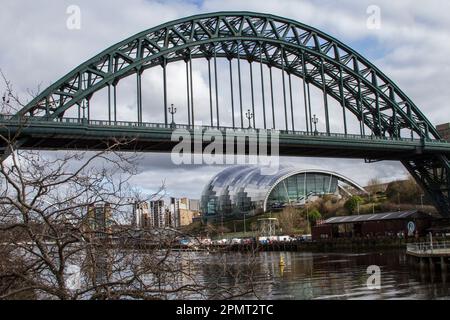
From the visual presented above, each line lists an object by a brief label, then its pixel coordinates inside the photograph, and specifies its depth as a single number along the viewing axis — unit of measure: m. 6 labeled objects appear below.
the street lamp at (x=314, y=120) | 68.56
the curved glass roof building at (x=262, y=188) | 150.75
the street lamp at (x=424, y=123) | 78.22
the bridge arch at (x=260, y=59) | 53.81
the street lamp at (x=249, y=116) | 65.06
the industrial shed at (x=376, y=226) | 73.94
